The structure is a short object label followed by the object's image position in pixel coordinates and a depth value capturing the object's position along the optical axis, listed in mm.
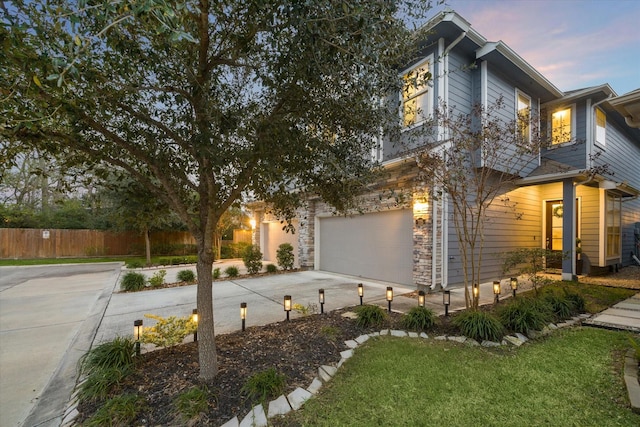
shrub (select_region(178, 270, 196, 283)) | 8828
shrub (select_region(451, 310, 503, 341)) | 3902
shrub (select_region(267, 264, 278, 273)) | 10688
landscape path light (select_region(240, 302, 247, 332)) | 4379
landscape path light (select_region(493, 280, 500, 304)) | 5645
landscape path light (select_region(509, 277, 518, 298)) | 6043
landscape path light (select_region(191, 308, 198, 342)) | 3800
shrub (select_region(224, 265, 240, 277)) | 10055
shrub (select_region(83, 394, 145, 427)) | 2232
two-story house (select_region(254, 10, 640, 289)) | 7031
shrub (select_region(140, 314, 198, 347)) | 3518
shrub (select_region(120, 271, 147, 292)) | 7805
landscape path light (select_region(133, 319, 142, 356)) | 3393
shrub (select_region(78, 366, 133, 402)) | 2604
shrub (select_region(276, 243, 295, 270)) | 11188
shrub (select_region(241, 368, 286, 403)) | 2596
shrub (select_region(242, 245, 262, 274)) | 10547
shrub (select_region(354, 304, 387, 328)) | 4488
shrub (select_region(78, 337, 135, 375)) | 2994
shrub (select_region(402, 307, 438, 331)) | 4309
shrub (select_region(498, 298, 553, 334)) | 4172
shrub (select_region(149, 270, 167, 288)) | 8219
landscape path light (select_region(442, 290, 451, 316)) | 4809
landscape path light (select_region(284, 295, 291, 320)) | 4871
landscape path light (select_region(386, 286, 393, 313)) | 5143
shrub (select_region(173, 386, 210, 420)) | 2352
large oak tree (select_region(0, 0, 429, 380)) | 2121
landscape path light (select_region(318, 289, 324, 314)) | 5234
